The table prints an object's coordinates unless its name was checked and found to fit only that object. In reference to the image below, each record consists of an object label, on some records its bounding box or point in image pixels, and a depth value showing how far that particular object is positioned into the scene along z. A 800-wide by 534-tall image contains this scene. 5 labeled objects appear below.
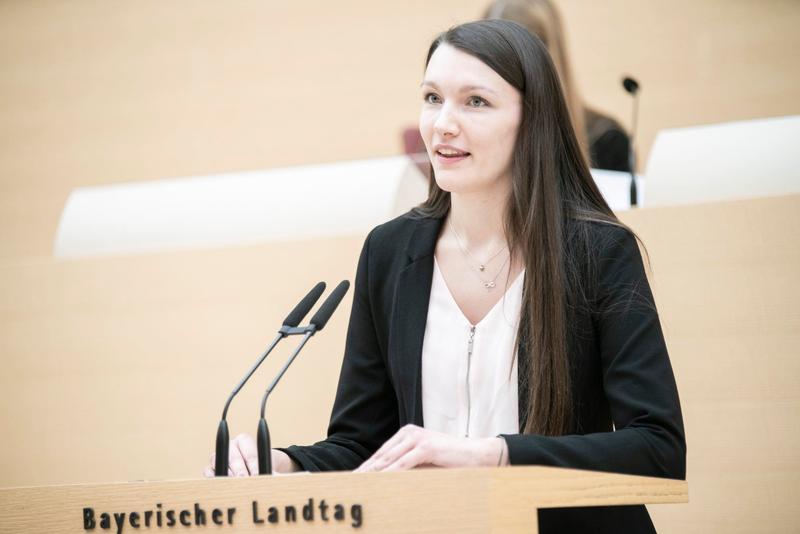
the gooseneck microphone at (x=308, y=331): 4.27
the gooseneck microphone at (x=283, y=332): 4.28
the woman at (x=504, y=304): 4.42
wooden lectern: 4.08
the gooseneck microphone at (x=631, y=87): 5.19
